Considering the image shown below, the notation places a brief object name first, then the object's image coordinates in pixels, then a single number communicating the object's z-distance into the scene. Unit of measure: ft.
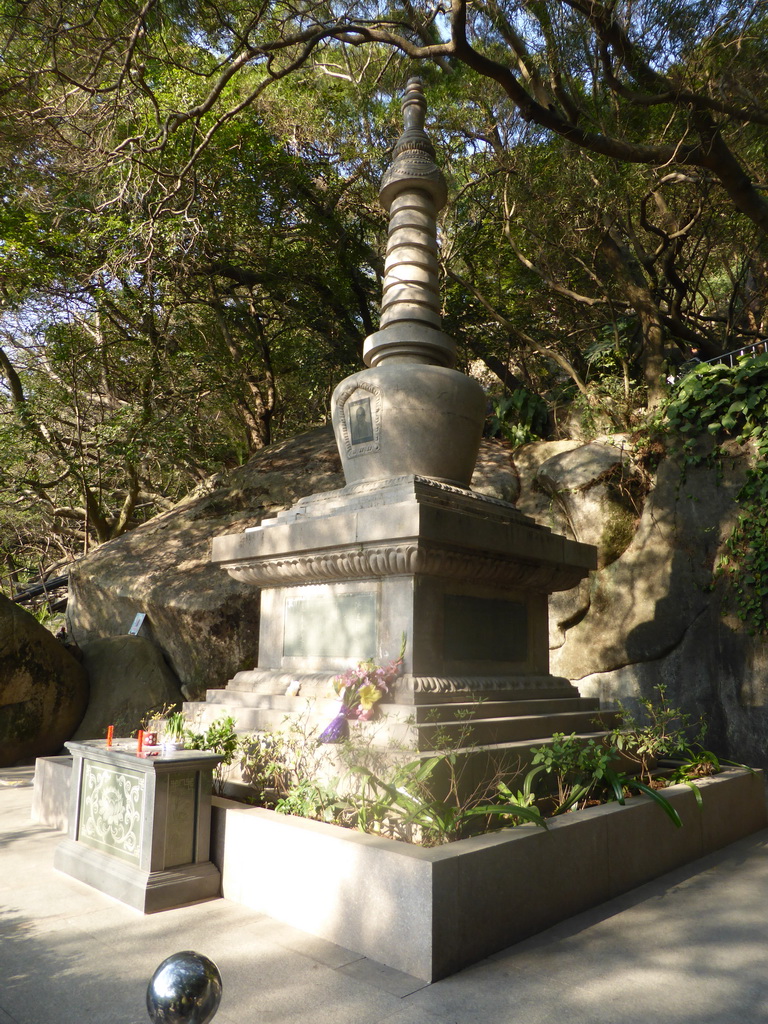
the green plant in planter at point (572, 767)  14.82
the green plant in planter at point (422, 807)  12.16
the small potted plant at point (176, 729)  17.42
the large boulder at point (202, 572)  31.04
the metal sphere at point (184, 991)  5.61
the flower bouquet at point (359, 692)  14.97
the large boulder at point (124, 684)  28.91
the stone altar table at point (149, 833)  12.62
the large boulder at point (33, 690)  26.81
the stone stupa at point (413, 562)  15.90
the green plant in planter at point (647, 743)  17.66
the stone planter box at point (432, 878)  10.18
